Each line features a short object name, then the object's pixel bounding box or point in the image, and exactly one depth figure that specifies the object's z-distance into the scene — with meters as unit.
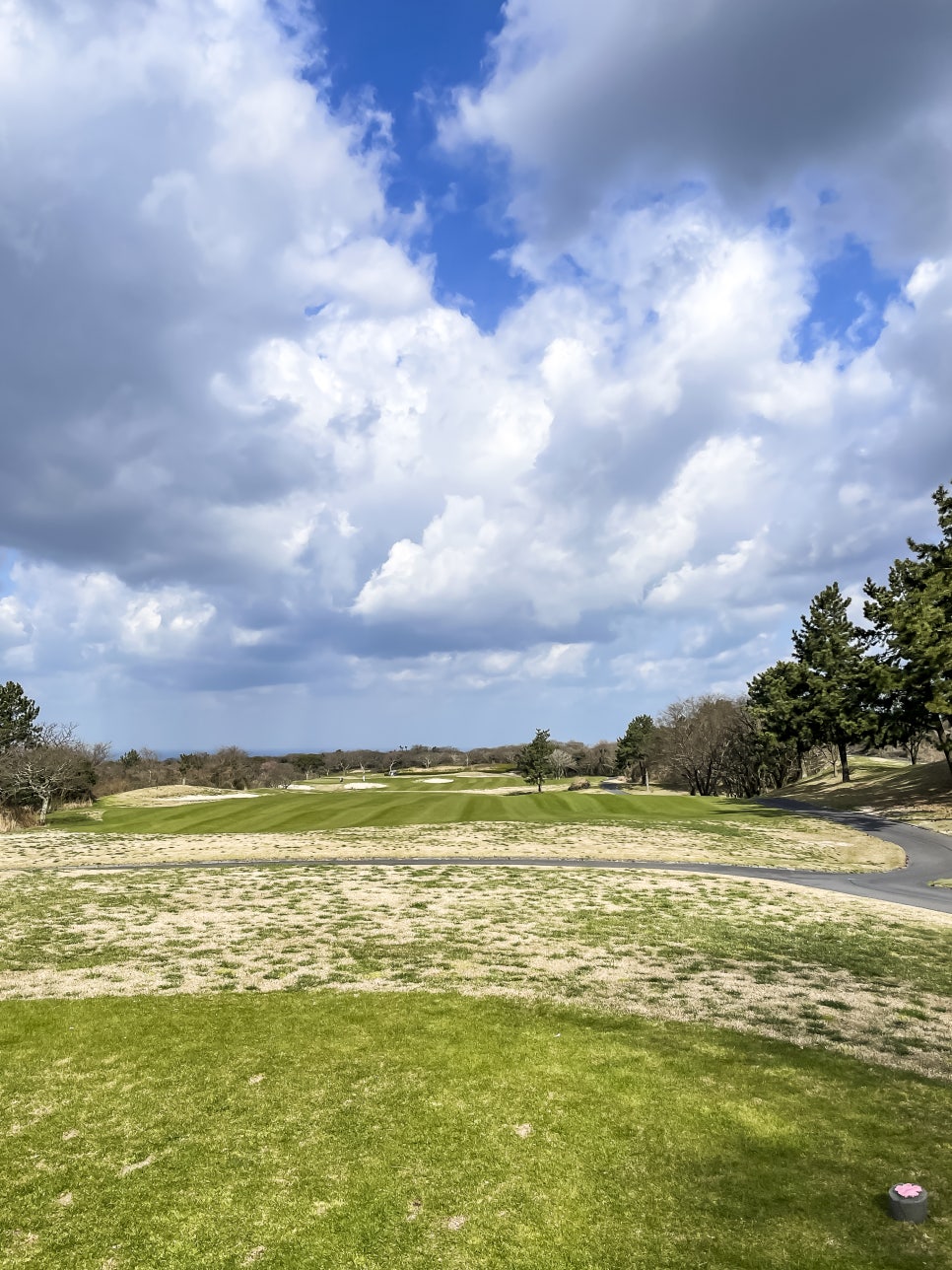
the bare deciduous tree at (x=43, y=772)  54.72
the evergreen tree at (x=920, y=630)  42.44
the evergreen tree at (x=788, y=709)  72.31
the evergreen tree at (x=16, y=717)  69.81
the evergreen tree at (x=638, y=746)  102.69
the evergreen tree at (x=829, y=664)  64.50
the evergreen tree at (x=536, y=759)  87.12
